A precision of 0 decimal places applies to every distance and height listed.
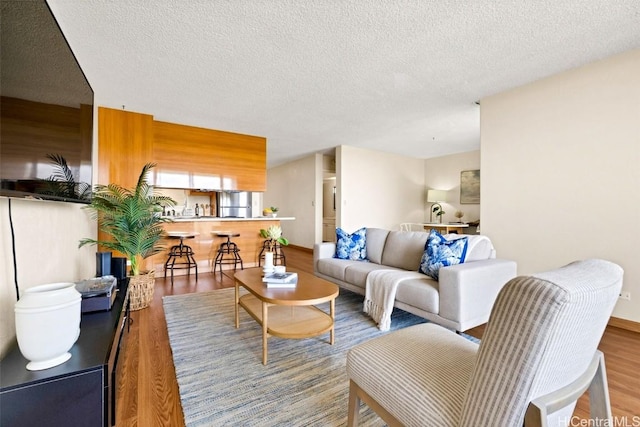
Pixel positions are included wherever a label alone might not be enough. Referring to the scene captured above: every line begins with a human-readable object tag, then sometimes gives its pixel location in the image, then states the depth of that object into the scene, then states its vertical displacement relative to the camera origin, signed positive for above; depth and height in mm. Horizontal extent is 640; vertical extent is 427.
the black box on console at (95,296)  1518 -451
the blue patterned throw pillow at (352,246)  3531 -395
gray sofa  2135 -584
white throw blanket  2477 -717
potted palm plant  2777 -114
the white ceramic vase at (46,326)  947 -392
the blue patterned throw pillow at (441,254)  2467 -347
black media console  874 -589
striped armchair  688 -419
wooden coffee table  1912 -773
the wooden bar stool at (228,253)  4814 -666
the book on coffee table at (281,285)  2209 -563
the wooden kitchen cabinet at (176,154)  3941 +1012
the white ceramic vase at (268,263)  2548 -444
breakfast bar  4561 -389
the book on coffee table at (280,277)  2240 -519
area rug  1433 -1013
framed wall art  6398 +653
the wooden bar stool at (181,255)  4309 -642
